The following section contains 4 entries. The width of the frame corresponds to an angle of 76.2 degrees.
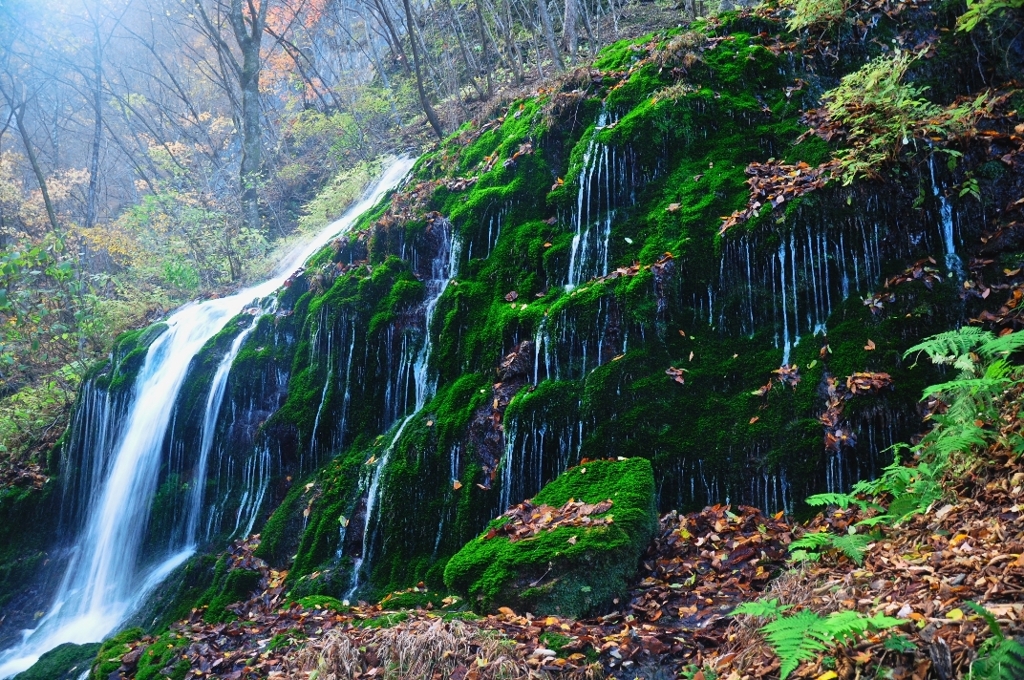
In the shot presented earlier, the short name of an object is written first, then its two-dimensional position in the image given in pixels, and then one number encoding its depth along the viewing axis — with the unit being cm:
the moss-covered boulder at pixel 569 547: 511
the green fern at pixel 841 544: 404
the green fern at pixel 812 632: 290
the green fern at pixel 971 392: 430
